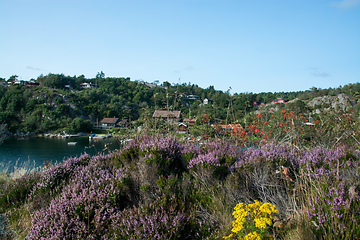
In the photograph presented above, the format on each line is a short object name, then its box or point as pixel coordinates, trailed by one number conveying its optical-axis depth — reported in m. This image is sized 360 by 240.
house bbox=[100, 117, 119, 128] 67.62
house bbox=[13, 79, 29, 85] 92.75
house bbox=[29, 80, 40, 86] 95.12
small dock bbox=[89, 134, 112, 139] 51.64
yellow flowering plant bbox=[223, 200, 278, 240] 1.92
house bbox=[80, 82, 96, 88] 112.39
